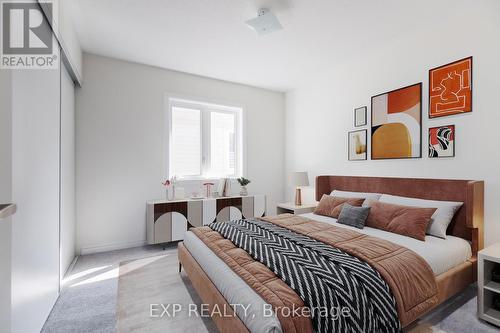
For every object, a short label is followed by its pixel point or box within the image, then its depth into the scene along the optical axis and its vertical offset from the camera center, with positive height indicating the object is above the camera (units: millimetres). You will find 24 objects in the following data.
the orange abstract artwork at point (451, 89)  2383 +806
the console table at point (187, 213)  3348 -756
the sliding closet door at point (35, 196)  1444 -247
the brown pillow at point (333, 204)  2936 -503
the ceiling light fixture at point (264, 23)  2312 +1422
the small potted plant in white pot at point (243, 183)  4223 -338
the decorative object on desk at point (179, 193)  3711 -452
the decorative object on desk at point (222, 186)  4047 -369
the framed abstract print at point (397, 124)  2777 +520
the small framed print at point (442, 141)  2494 +265
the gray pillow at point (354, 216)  2582 -563
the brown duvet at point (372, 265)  1266 -698
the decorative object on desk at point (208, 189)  3998 -419
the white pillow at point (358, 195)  2954 -386
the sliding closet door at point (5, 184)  1220 -117
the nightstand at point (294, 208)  3818 -712
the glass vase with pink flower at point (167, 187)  3635 -359
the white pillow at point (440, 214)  2252 -469
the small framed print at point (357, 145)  3365 +287
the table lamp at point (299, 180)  4047 -260
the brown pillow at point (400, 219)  2213 -527
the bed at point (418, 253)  1339 -743
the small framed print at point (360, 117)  3355 +696
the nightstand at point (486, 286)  1832 -929
